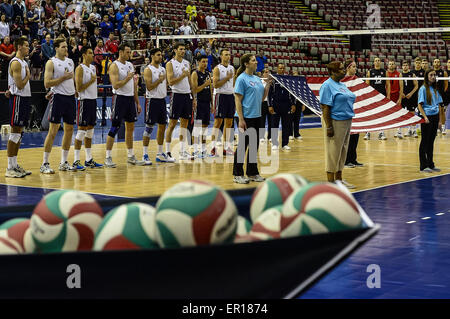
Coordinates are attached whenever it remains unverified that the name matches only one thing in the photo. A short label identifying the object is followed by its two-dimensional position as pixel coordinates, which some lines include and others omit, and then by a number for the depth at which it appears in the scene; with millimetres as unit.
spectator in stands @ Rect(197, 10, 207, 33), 28578
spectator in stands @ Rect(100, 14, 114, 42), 23234
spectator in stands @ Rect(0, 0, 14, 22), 20484
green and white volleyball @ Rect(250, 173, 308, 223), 3139
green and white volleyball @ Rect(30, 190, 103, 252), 2801
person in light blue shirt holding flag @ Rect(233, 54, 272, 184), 10094
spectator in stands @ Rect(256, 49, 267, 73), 25875
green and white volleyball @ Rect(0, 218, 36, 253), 2883
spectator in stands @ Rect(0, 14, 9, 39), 19750
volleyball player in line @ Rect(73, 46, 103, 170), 11883
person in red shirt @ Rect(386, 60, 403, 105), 16969
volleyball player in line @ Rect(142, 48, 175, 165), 12859
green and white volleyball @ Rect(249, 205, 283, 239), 2852
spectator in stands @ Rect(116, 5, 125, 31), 24312
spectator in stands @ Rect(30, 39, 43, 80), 19625
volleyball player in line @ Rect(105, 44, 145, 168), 12305
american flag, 13328
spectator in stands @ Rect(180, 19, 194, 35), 25312
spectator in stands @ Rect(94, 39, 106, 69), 21297
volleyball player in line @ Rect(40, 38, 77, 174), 11328
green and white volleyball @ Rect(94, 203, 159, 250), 2678
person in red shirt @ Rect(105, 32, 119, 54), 21906
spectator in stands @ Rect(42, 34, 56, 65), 19766
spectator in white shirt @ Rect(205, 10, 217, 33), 28922
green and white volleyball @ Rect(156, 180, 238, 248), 2570
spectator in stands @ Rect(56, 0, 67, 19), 22284
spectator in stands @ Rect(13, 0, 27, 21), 20828
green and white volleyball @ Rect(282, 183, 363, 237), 2756
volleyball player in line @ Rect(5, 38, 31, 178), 10977
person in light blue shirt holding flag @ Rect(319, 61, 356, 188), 9203
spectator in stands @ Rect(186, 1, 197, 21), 28469
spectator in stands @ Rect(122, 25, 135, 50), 23125
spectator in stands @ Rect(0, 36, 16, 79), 18906
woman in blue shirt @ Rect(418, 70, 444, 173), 11188
